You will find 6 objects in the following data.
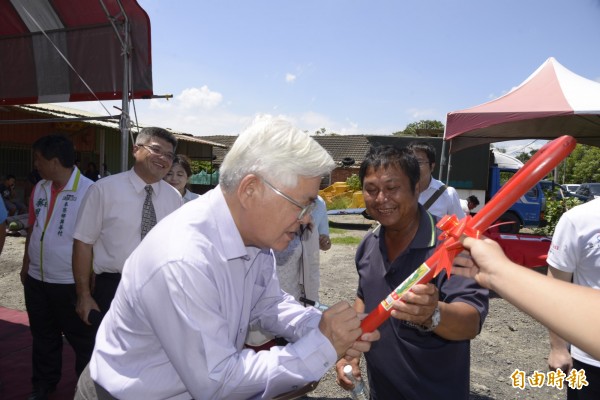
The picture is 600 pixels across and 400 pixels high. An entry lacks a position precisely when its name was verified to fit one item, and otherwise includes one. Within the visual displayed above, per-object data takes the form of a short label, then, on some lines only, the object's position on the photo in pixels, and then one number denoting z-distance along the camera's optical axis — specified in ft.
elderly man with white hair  3.91
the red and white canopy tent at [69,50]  13.39
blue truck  43.83
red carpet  11.69
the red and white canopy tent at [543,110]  19.48
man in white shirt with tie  9.67
